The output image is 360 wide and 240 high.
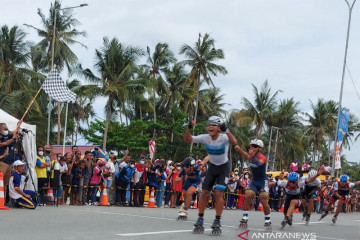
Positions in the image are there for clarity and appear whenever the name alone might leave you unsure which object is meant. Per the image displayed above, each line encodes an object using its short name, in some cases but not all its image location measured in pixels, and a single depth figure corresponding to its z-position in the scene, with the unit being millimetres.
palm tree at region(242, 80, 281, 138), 66862
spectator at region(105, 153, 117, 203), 20562
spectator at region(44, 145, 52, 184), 18469
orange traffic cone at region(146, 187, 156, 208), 21953
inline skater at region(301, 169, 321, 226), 16897
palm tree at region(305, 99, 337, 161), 73438
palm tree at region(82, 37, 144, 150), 46219
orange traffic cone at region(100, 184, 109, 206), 20391
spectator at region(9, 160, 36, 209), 15320
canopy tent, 17016
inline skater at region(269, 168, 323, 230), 14203
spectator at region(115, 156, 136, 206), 21172
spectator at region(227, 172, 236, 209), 27109
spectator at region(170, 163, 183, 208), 22766
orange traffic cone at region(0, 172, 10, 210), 14381
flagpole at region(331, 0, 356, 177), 42244
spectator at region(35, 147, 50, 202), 17891
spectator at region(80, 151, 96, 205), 19859
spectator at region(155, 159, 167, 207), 22766
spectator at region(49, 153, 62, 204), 18578
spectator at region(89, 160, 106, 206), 20125
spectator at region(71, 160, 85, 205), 19594
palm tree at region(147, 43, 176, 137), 59906
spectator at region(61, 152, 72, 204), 19219
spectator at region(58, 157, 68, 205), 19000
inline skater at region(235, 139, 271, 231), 11969
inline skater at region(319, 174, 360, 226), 19203
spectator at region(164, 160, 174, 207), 23272
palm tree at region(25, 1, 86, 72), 46750
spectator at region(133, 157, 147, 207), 21656
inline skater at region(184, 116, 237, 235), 10117
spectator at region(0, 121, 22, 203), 14766
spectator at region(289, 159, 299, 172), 30528
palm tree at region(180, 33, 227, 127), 57031
